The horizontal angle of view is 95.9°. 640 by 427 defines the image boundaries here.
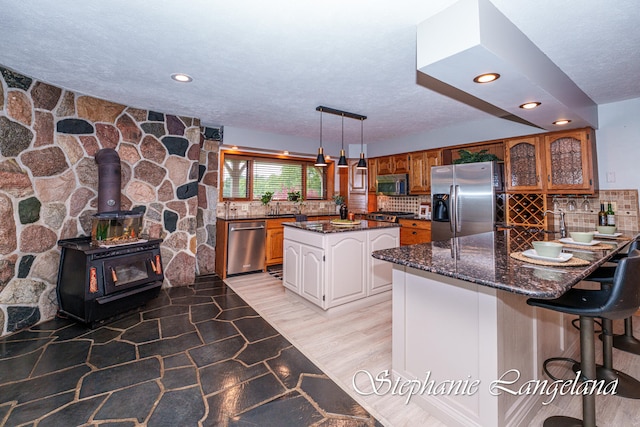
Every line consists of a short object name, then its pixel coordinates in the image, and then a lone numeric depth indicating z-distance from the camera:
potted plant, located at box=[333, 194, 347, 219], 6.14
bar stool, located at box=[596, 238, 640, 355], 2.35
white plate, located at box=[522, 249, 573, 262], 1.51
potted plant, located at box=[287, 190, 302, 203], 5.73
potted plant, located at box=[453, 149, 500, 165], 4.03
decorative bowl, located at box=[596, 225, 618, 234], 2.49
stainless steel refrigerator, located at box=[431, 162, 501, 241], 3.93
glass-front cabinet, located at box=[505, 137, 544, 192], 3.70
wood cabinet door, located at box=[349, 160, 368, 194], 6.00
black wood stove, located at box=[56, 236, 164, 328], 2.70
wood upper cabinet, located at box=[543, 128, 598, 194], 3.33
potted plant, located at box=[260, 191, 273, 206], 5.31
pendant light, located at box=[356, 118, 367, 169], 3.83
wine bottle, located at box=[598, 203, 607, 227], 3.19
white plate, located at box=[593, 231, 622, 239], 2.48
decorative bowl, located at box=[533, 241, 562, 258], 1.53
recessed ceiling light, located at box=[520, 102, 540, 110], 2.42
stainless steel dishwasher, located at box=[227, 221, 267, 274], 4.47
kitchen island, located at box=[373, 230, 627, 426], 1.39
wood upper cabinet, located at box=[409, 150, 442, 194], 4.83
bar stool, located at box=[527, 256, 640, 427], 1.27
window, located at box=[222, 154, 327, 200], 5.21
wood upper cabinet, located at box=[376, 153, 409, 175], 5.28
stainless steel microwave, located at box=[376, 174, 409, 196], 5.25
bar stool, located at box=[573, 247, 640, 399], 1.82
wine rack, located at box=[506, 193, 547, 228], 3.76
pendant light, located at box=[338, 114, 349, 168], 3.76
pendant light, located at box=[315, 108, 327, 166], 3.53
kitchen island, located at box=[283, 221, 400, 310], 3.01
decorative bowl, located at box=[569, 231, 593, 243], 1.97
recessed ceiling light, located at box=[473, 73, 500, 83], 1.87
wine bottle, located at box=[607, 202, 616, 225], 3.16
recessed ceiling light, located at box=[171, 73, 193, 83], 2.67
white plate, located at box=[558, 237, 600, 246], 1.99
